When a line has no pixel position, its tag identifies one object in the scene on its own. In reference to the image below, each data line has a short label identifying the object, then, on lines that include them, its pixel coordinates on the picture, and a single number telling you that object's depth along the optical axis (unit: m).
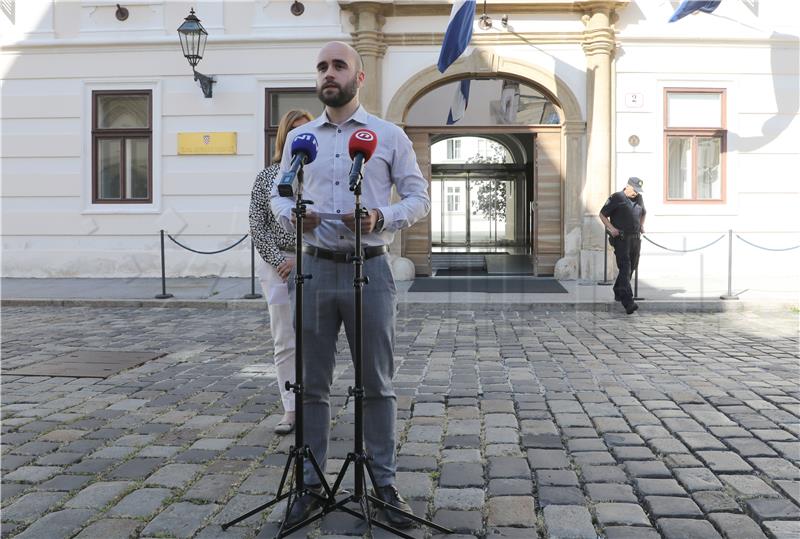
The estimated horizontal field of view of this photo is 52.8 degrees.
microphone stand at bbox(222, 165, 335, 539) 3.03
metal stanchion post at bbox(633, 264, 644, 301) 11.47
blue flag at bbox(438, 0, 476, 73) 12.99
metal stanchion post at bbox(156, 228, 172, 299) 12.04
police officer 10.74
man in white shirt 3.25
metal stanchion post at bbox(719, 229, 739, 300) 11.55
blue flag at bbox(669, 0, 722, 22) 13.52
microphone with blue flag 3.04
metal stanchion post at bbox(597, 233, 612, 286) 13.82
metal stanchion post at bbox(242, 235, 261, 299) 11.85
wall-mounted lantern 13.59
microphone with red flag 2.97
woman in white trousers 4.61
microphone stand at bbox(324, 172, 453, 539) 3.05
